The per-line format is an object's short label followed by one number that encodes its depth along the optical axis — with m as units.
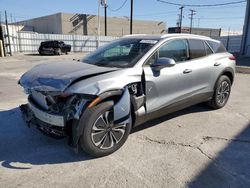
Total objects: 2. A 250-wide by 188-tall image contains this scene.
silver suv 2.36
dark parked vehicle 19.21
